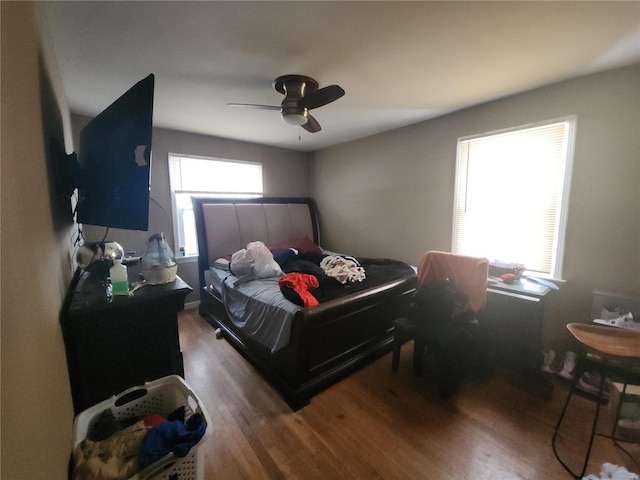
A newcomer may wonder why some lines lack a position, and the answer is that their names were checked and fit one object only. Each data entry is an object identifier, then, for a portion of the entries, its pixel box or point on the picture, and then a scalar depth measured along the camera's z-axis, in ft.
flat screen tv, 3.65
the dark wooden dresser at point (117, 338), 3.63
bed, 6.03
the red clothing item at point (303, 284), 6.18
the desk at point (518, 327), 6.42
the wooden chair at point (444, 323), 6.16
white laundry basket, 3.30
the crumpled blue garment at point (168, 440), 3.16
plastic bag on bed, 8.45
